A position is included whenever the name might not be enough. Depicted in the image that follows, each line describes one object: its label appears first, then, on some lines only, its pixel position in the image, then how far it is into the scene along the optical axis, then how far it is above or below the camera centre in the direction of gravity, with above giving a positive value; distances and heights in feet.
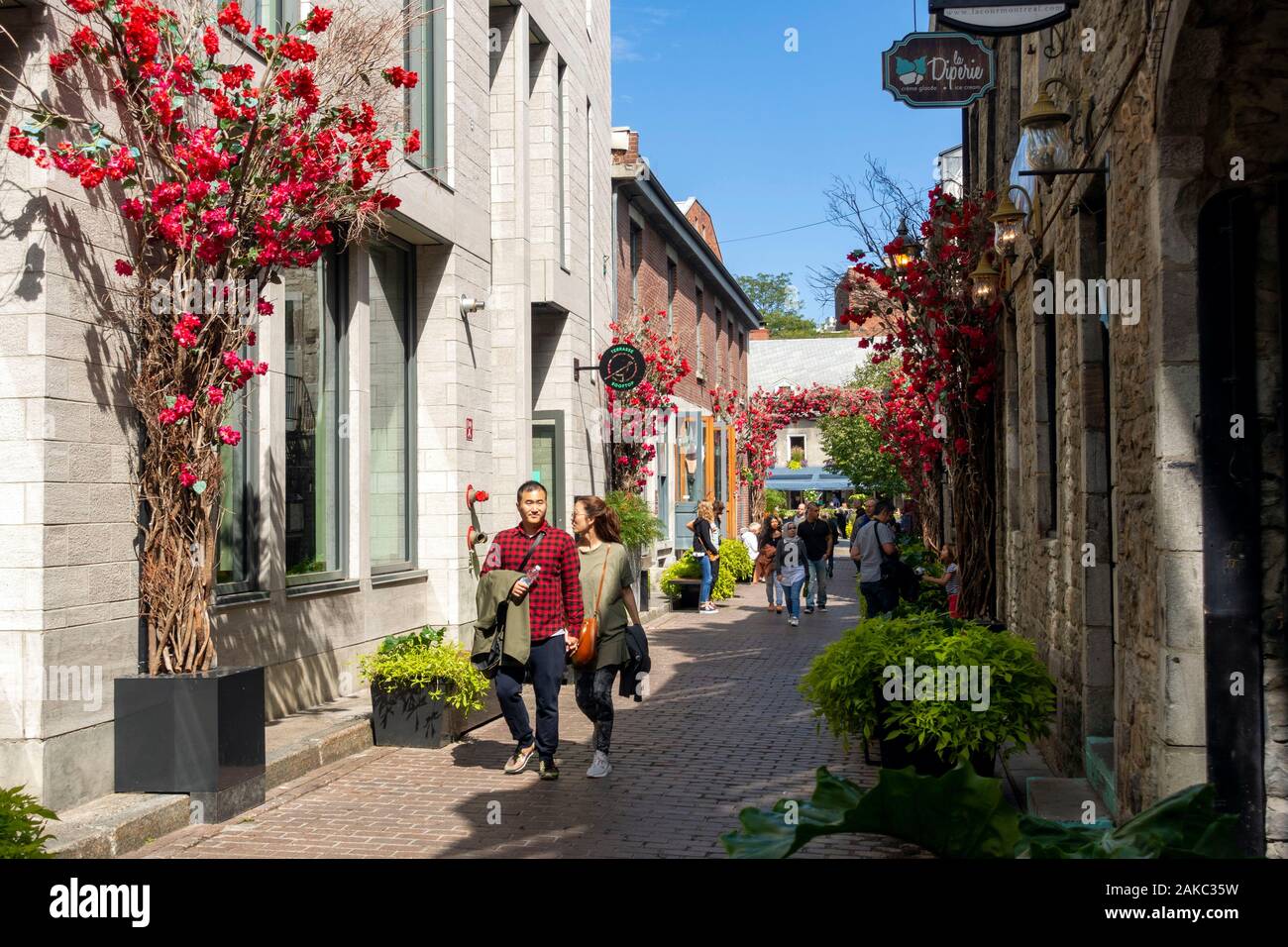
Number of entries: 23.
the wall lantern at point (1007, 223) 30.45 +6.39
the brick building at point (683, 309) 67.72 +11.72
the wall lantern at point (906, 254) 39.19 +7.27
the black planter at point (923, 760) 23.32 -5.10
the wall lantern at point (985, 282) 36.47 +5.89
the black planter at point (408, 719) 29.66 -5.26
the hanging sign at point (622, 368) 54.85 +5.35
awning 138.72 +0.90
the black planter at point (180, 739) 22.07 -4.24
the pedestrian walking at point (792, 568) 59.93 -3.78
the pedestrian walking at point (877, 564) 45.57 -2.73
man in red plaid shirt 26.30 -2.58
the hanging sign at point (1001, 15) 21.13 +7.90
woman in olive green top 27.09 -2.39
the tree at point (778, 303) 267.94 +39.69
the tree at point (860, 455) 136.26 +3.81
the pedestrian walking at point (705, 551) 65.87 -3.21
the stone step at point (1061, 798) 20.74 -5.34
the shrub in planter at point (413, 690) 29.48 -4.62
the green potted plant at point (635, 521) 56.18 -1.38
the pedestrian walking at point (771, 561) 68.13 -4.04
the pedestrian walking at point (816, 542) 65.51 -2.75
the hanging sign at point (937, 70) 34.14 +11.34
